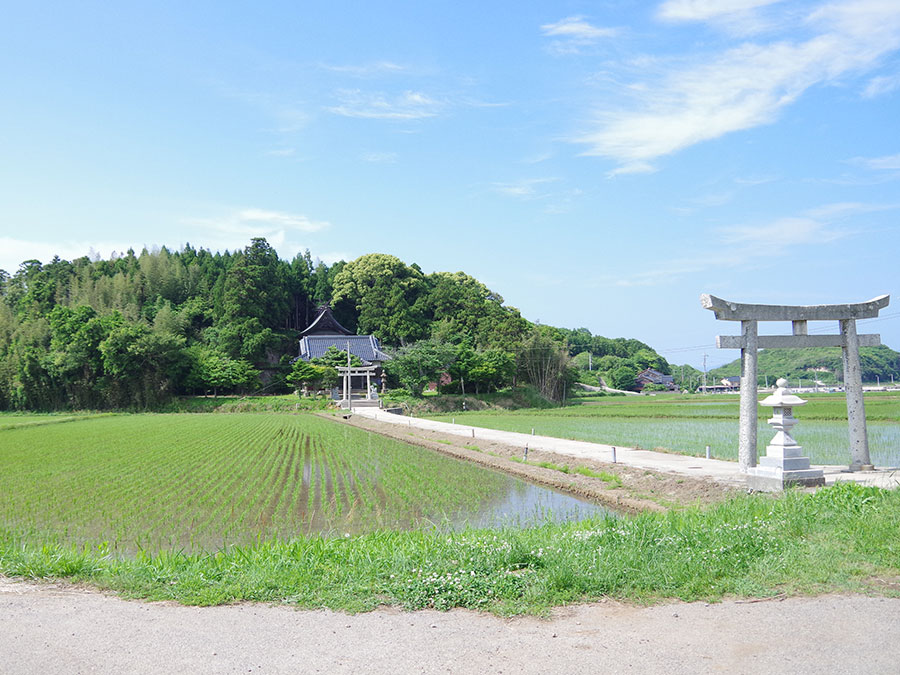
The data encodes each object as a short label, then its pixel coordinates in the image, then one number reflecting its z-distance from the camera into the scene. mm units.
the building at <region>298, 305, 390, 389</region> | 44594
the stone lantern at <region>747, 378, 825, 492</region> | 7746
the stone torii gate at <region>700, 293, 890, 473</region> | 8930
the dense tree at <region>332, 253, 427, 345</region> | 48250
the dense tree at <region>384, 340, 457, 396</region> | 38562
